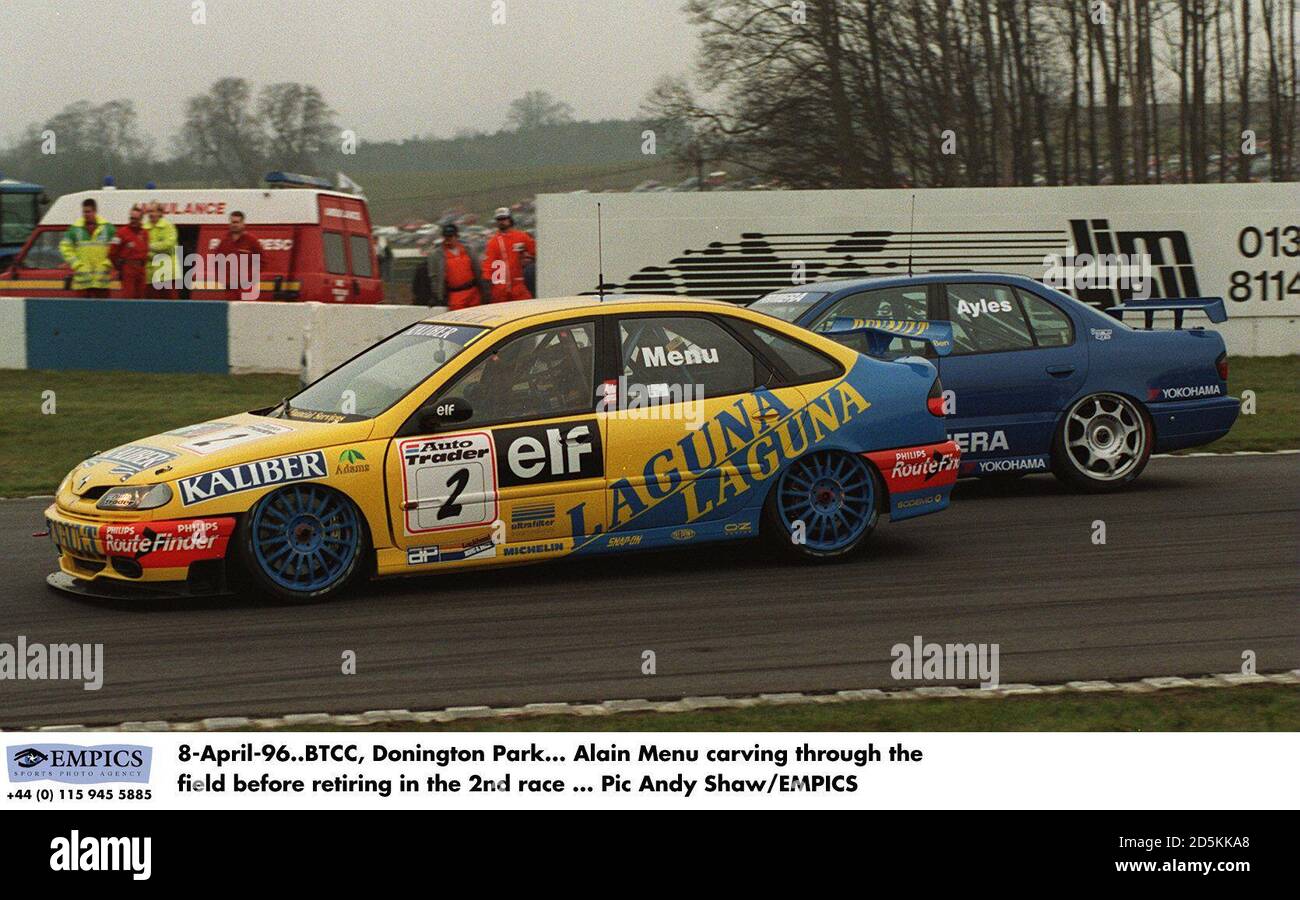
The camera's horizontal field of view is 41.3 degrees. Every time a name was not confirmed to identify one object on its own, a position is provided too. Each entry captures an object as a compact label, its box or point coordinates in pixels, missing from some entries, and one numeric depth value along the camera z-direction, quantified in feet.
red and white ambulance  72.69
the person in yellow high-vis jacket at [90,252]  67.31
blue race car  34.45
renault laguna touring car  24.62
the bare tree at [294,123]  104.06
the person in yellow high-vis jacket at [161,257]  66.69
